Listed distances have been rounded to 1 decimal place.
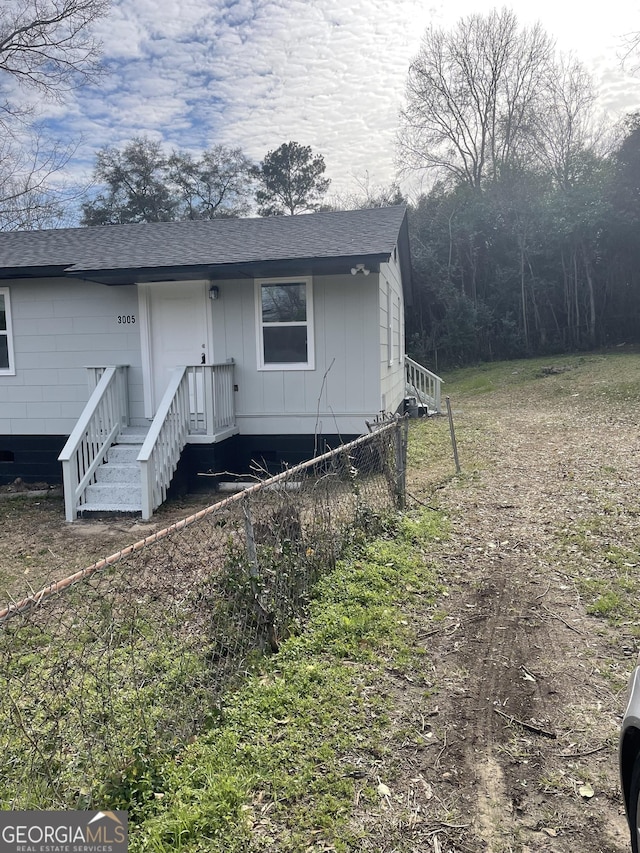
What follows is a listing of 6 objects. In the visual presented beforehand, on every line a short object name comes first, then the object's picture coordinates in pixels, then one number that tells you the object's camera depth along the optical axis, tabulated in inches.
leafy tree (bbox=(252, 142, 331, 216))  1203.2
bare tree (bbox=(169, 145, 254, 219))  1211.2
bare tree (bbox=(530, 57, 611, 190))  992.9
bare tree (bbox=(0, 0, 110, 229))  652.7
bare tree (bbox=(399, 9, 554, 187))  1116.5
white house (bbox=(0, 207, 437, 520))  335.0
